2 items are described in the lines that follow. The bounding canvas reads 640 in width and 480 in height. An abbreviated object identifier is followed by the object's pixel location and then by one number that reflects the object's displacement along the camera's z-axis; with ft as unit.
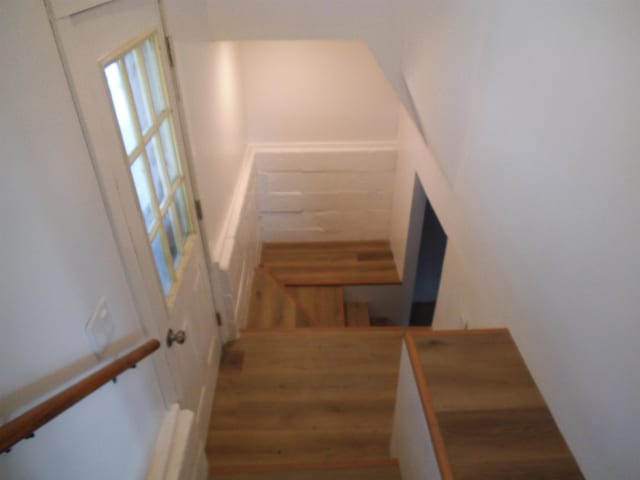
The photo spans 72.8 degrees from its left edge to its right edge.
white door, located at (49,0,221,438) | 4.07
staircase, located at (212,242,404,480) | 7.56
